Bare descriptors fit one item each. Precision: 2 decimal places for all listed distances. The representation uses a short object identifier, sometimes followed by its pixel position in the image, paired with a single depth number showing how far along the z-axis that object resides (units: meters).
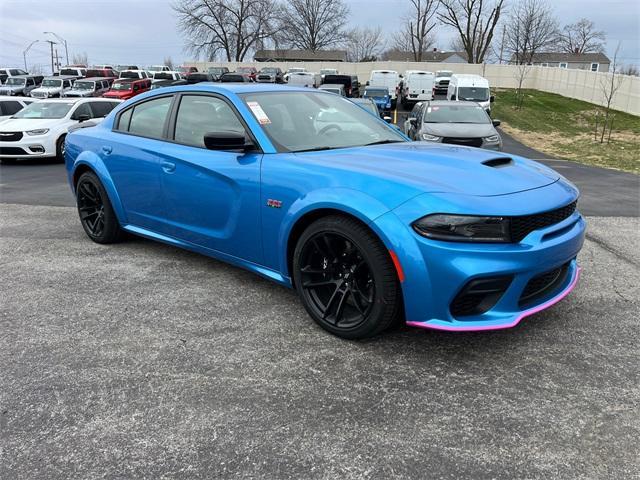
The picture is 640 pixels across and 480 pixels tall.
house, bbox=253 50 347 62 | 80.12
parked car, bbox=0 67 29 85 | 40.03
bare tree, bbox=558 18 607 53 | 83.38
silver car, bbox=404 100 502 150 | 11.44
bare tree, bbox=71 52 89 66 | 107.93
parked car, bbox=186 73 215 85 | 29.92
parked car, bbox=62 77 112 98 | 26.15
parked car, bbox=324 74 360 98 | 30.91
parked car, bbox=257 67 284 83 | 38.09
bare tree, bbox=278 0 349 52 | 74.12
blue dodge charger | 2.83
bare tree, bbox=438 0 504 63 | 56.41
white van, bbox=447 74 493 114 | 26.33
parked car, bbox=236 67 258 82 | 40.29
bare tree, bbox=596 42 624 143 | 29.47
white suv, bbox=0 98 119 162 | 12.74
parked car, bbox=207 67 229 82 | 45.03
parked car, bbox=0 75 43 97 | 29.33
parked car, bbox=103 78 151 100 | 24.36
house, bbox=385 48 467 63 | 92.38
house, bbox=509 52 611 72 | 81.75
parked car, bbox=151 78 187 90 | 26.66
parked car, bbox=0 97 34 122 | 15.92
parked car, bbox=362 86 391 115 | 27.36
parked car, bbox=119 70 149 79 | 38.16
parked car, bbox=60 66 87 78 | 39.91
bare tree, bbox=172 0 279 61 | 63.66
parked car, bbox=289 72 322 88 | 33.53
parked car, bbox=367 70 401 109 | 33.38
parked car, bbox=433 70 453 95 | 35.69
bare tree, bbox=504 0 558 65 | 62.36
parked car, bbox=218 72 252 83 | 30.62
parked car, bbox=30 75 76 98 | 25.78
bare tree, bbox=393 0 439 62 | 63.91
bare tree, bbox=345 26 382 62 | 95.94
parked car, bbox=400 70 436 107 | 31.59
